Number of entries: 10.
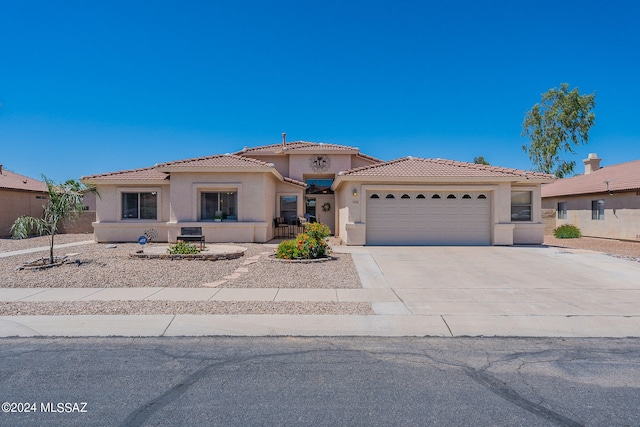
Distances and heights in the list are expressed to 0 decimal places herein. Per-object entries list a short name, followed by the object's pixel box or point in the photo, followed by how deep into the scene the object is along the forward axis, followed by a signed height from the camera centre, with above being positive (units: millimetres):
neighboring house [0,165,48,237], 21203 +829
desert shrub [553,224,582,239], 21844 -1318
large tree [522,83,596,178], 33250 +8258
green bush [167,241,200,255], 12266 -1324
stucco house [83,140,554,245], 16234 +418
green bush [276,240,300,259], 11867 -1321
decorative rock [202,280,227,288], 8539 -1764
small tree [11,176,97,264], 10977 +98
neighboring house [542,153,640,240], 19797 +597
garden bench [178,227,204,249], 13383 -923
